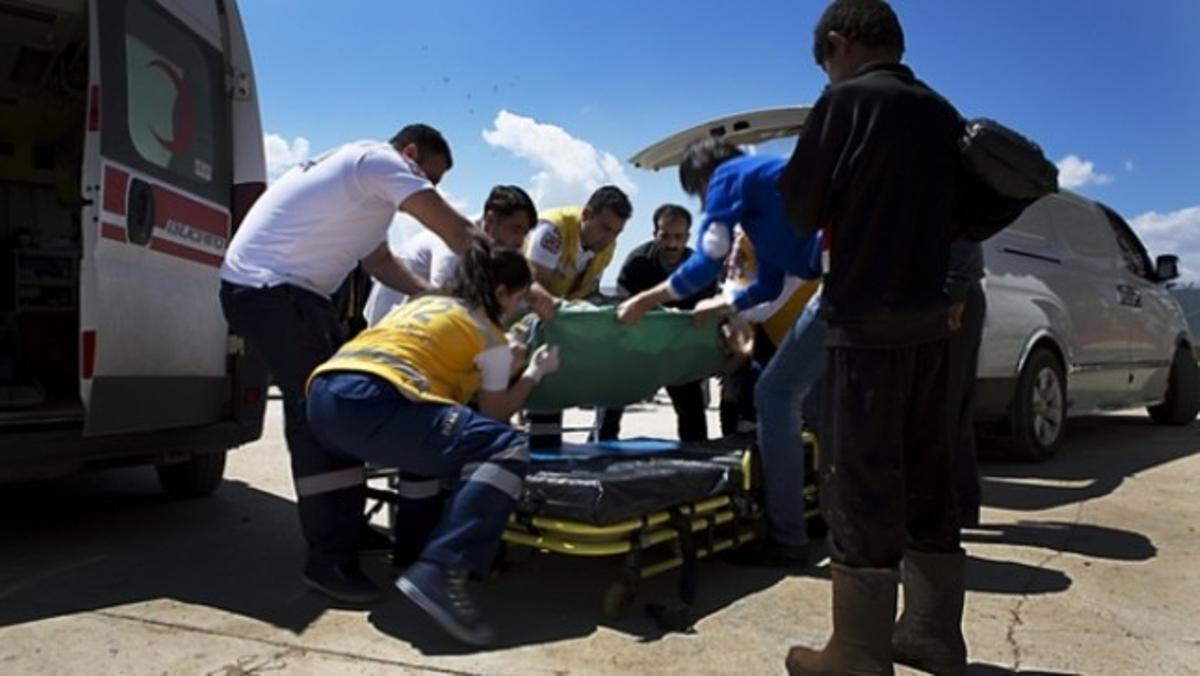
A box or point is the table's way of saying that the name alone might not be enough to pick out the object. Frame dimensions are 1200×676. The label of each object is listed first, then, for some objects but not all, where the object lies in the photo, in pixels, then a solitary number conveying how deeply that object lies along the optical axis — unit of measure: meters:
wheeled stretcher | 2.81
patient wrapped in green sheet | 3.74
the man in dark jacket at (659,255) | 5.36
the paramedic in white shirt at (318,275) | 3.11
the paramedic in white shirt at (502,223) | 3.89
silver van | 5.63
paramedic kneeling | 2.69
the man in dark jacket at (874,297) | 2.20
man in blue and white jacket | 3.40
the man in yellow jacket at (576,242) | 4.46
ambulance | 3.37
